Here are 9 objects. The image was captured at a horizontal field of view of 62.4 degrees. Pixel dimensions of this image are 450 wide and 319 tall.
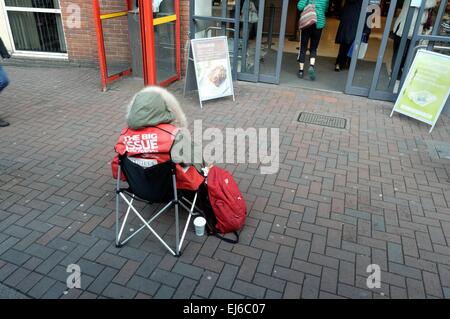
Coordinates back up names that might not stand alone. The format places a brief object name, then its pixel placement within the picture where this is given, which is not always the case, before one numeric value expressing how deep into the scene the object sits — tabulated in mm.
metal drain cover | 5707
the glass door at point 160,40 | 5926
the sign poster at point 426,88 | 5434
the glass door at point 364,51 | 6242
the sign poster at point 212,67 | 6093
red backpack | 3248
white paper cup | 3279
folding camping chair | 2809
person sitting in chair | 2859
